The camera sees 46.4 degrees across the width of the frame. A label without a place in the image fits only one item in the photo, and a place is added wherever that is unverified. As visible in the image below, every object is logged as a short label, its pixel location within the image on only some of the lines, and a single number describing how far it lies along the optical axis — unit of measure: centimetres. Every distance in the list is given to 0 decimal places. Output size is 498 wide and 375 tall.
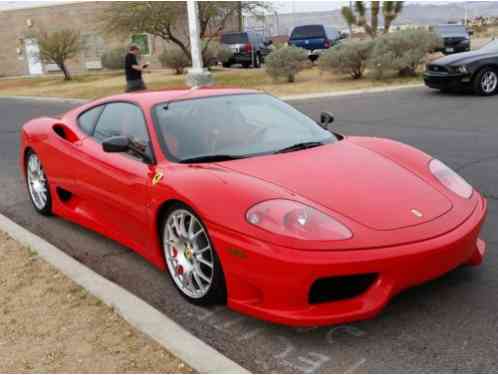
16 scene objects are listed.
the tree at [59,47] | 3008
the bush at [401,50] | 1781
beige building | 3903
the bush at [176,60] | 2756
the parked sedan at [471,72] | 1334
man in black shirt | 1402
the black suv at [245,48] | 2883
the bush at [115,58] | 3297
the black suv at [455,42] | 2744
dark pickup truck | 2798
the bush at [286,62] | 1969
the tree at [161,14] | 2506
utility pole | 1809
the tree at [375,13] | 2833
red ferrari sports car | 297
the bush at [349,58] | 1889
